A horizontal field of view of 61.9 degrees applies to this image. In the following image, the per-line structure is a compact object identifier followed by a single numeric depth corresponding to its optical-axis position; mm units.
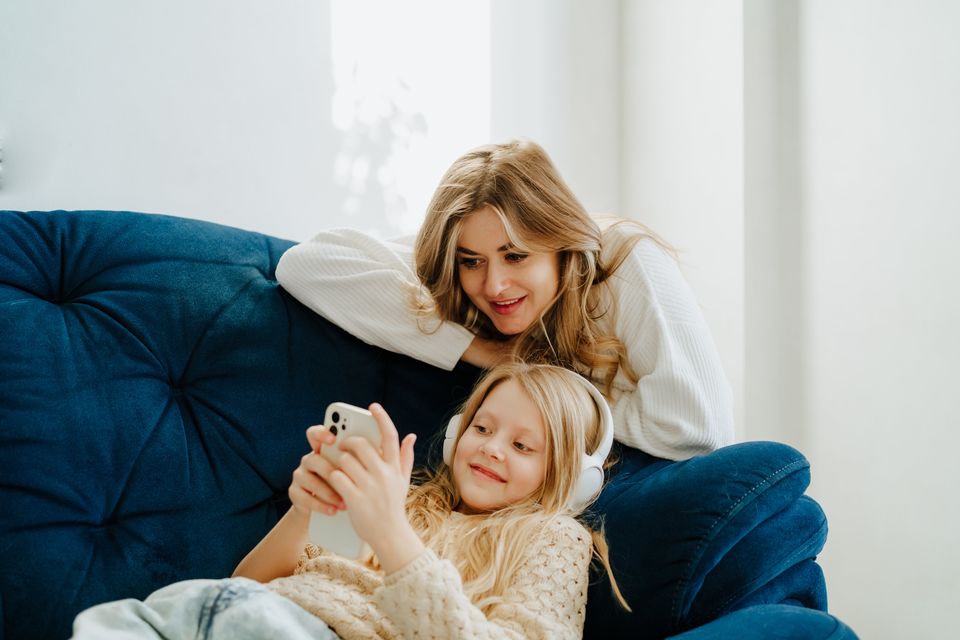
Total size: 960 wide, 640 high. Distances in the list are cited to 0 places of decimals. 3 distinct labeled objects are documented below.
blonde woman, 1362
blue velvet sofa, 1017
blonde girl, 875
